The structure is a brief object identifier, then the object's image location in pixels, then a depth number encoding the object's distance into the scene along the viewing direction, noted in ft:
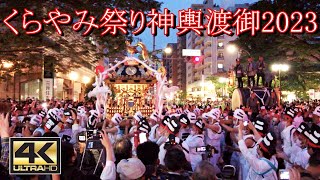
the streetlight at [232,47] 81.06
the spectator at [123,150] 14.09
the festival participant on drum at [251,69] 55.29
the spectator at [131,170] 11.40
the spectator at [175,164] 11.94
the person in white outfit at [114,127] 21.64
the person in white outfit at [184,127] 21.96
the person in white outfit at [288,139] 20.83
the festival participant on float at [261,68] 54.58
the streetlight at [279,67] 74.58
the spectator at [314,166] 11.07
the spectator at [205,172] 10.00
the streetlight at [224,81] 121.92
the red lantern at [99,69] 43.15
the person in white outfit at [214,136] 24.16
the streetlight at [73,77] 107.50
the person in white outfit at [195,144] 20.01
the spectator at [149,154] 13.20
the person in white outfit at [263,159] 13.17
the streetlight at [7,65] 46.02
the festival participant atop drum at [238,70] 55.07
